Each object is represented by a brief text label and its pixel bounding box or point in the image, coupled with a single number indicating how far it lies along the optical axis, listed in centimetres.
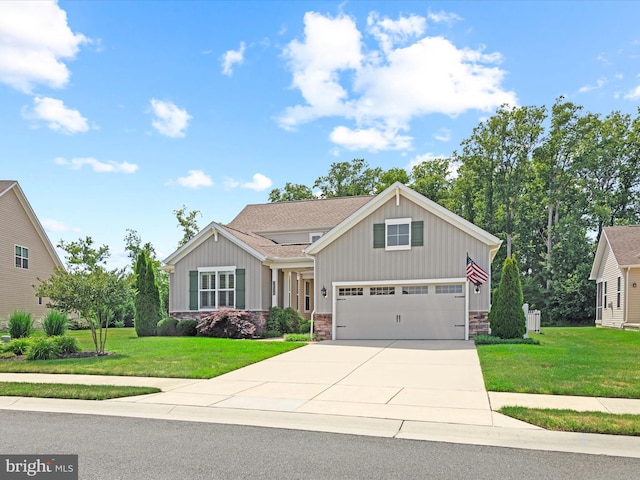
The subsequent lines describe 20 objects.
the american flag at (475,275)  1792
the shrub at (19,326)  1775
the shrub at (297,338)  1931
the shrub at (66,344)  1406
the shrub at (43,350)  1341
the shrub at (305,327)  2228
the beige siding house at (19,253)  2547
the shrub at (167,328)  2165
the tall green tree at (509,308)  1723
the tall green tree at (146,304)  2214
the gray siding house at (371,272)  1869
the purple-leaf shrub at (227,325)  2047
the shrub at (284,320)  2186
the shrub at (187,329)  2138
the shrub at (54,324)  1664
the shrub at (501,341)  1653
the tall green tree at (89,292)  1393
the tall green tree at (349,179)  4812
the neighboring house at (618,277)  2470
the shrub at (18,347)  1422
